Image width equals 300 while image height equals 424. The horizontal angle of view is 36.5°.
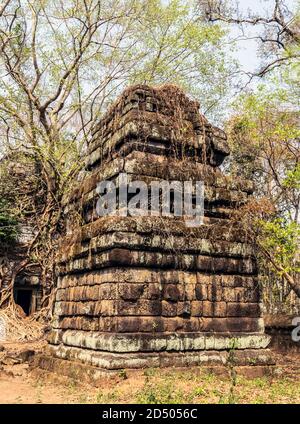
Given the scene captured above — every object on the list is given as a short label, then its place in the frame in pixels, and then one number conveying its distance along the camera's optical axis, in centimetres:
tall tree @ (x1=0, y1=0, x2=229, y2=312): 1764
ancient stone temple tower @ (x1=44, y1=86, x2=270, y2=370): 732
